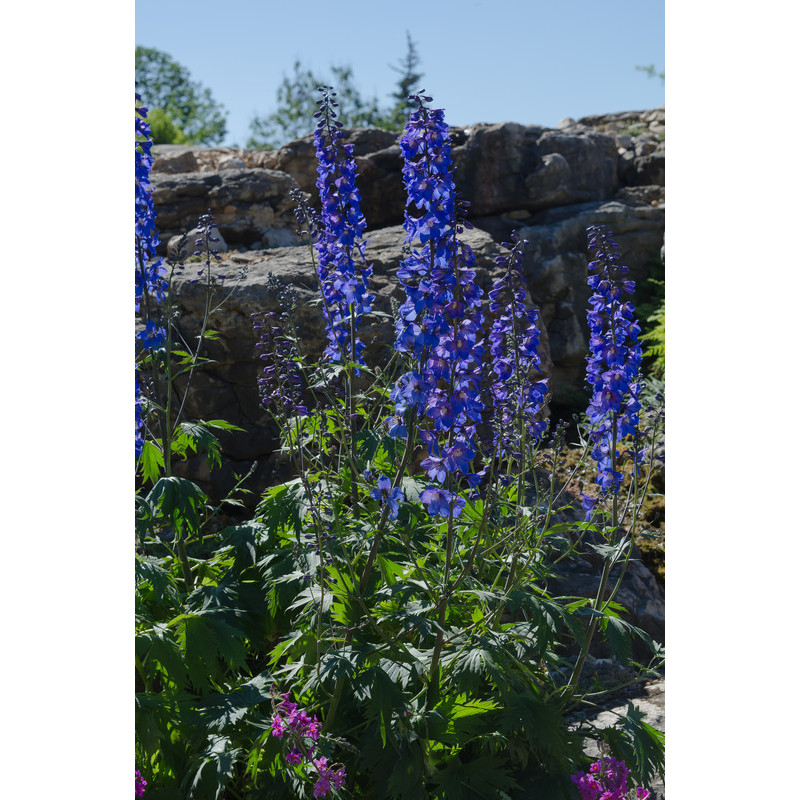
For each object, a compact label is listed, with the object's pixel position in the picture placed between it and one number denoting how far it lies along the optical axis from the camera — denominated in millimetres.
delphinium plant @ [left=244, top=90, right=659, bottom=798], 2260
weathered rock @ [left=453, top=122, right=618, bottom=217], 8281
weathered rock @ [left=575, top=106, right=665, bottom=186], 9141
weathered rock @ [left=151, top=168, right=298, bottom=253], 6703
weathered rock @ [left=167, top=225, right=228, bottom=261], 6175
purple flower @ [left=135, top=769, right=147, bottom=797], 2418
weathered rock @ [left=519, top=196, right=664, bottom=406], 6949
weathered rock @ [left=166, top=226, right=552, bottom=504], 4973
